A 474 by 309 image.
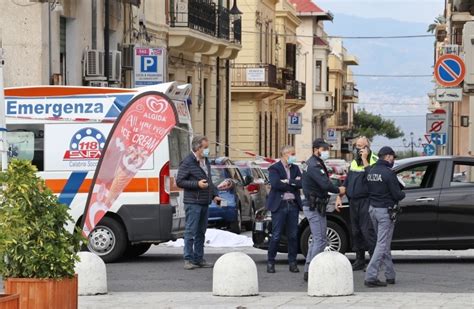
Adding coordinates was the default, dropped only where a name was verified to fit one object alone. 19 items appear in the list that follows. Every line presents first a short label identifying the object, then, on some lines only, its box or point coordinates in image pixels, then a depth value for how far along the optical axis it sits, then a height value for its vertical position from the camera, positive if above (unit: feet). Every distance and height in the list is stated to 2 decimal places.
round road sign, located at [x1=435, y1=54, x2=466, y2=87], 97.50 +4.62
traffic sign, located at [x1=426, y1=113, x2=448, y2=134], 133.18 +0.94
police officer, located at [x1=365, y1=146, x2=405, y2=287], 54.70 -2.80
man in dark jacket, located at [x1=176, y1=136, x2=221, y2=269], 63.16 -3.06
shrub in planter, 40.65 -3.46
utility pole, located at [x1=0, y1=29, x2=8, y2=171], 46.55 -0.03
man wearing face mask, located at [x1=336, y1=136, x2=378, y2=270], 58.67 -2.46
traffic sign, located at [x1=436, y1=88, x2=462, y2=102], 103.19 +2.96
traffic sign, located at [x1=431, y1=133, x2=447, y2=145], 135.33 -0.46
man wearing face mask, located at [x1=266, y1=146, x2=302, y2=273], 61.00 -3.07
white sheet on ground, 78.48 -6.31
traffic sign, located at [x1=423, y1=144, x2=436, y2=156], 147.83 -1.73
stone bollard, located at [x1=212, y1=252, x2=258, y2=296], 51.55 -5.47
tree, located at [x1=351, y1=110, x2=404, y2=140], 494.18 +3.05
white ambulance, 65.72 -1.10
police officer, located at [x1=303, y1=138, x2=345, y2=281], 57.88 -2.80
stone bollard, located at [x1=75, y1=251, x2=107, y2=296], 51.67 -5.45
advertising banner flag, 54.54 -0.55
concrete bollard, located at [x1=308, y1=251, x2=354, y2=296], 51.11 -5.36
